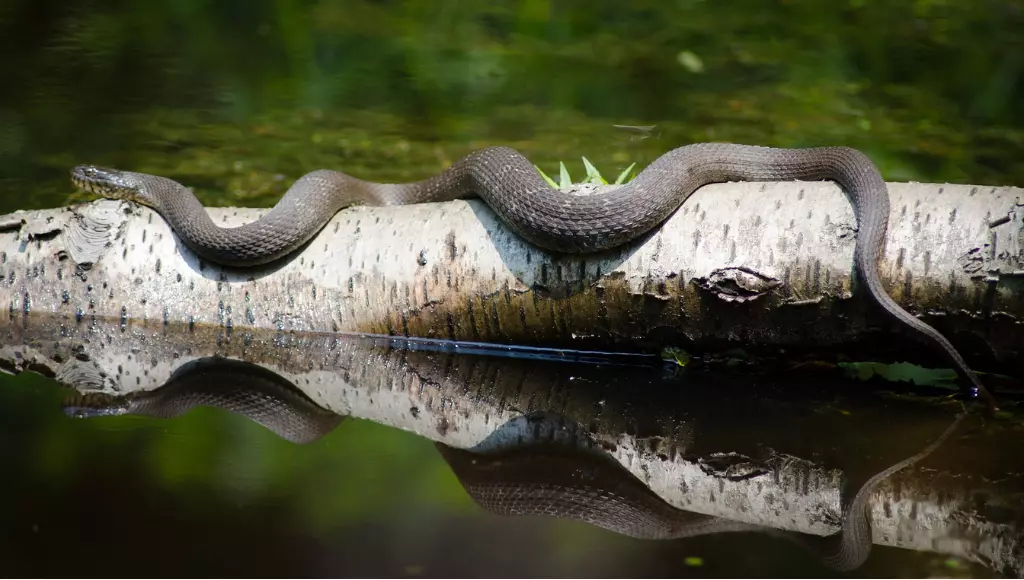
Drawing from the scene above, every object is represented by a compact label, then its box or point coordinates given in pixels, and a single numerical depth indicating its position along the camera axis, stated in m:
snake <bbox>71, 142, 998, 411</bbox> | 8.10
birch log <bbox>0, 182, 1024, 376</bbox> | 8.04
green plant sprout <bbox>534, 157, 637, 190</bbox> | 10.01
